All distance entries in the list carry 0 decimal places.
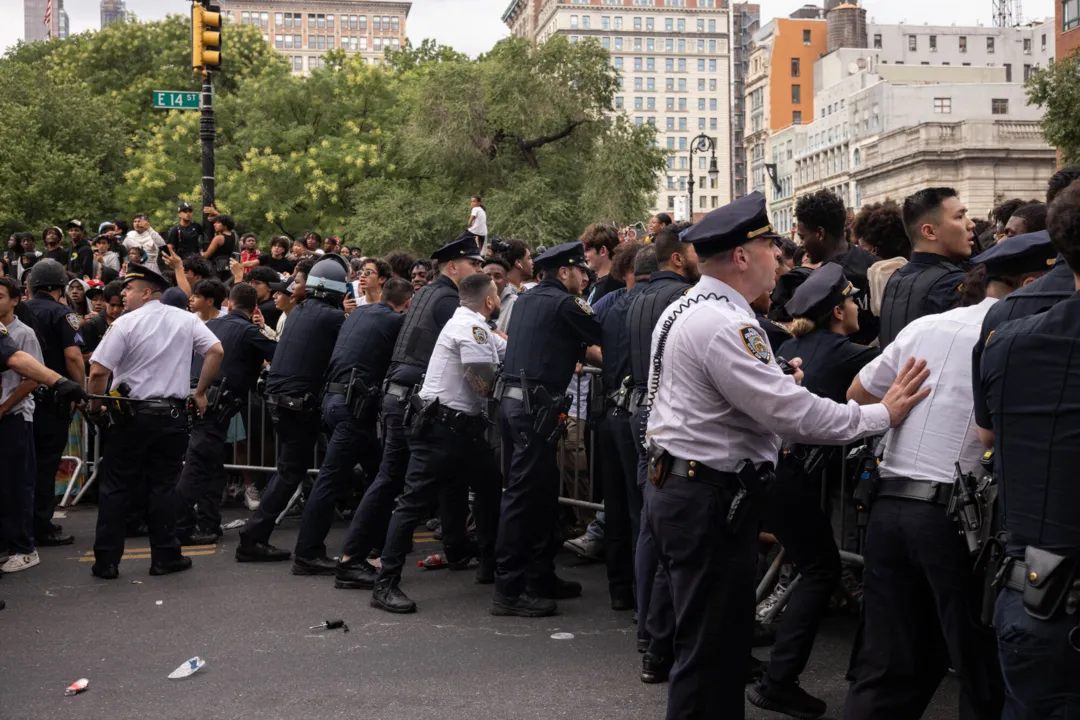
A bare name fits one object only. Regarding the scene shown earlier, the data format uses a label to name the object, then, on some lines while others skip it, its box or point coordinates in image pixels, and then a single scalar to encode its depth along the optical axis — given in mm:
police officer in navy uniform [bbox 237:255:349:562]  9461
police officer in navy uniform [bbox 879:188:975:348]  5824
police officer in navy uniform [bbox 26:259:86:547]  10422
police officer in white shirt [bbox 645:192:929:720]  4344
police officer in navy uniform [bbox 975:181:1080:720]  3217
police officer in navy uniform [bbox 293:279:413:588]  8922
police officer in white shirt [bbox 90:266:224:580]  8977
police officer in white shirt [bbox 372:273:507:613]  7867
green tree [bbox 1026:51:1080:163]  32347
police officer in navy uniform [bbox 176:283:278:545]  10219
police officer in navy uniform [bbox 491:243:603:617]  7613
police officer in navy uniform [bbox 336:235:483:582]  8375
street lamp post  40672
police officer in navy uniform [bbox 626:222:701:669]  6238
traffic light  16219
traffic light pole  17227
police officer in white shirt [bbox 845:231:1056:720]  4375
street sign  15875
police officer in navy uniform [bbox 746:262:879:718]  5527
